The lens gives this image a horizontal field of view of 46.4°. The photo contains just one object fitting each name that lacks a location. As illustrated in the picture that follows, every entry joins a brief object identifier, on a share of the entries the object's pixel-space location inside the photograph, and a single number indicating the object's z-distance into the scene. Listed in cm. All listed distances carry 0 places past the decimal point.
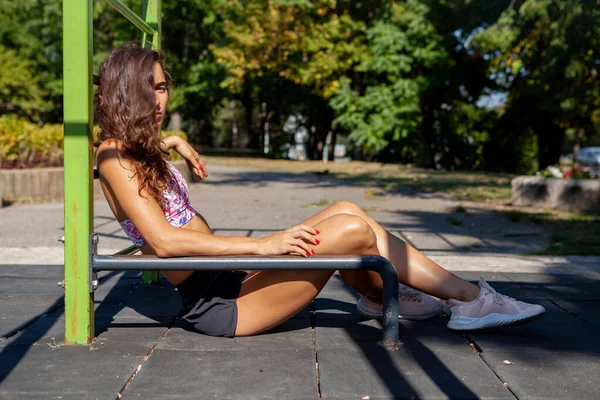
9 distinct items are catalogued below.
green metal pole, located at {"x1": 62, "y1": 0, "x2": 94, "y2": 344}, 288
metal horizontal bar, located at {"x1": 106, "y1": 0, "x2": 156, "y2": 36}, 332
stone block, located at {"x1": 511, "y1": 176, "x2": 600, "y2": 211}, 934
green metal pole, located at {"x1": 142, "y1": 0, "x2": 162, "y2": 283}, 448
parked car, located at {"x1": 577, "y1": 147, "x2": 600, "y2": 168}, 3947
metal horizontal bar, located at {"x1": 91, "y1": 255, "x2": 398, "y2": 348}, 286
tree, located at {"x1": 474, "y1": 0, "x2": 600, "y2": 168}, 1190
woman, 292
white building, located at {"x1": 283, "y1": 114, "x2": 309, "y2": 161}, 4469
